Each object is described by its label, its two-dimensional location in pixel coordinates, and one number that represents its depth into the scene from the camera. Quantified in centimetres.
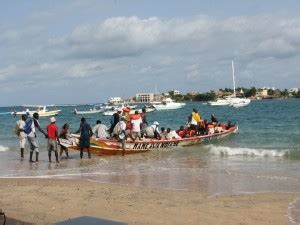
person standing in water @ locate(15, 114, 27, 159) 1786
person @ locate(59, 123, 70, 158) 1852
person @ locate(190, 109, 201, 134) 2399
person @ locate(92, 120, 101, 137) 1954
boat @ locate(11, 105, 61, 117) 8250
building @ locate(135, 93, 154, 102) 15675
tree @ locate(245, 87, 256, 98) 13925
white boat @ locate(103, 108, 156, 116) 7729
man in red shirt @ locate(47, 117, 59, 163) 1673
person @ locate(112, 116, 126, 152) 1927
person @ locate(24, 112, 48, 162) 1695
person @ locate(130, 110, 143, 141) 1994
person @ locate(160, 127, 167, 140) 2158
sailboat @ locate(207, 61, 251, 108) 9050
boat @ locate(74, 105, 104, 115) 9379
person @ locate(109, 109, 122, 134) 1980
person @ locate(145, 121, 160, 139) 2142
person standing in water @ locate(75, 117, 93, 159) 1782
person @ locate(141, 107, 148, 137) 2098
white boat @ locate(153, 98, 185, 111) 9620
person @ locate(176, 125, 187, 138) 2312
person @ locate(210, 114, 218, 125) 2790
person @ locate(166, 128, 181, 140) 2182
